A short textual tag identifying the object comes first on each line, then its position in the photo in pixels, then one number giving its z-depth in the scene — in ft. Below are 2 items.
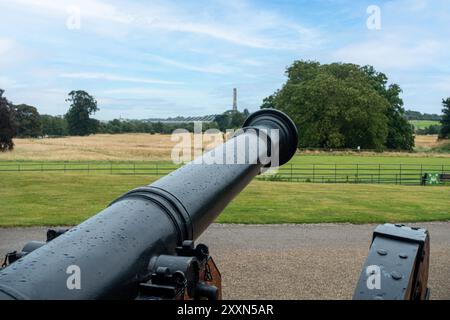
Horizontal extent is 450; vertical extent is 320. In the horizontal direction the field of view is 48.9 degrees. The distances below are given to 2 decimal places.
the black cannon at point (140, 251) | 7.72
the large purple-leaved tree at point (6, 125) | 127.03
